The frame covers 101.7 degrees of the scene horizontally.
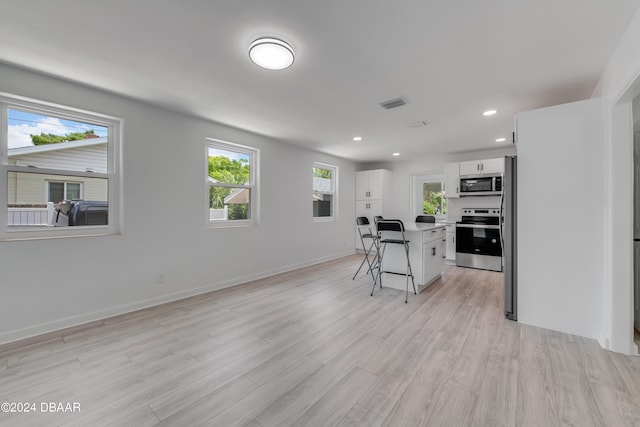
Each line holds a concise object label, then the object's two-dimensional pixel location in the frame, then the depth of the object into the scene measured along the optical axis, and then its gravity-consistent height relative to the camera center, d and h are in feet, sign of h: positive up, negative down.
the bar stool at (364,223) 13.23 -0.45
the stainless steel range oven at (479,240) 16.02 -1.57
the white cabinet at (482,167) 16.20 +3.12
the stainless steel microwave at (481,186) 16.08 +1.90
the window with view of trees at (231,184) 12.82 +1.60
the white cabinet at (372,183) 21.24 +2.65
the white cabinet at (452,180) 17.63 +2.39
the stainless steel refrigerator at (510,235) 9.06 -0.68
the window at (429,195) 20.30 +1.66
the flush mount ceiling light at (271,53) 6.26 +4.08
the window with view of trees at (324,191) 19.18 +1.83
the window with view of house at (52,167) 7.81 +1.54
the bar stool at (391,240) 11.30 -1.17
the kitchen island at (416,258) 12.05 -2.09
